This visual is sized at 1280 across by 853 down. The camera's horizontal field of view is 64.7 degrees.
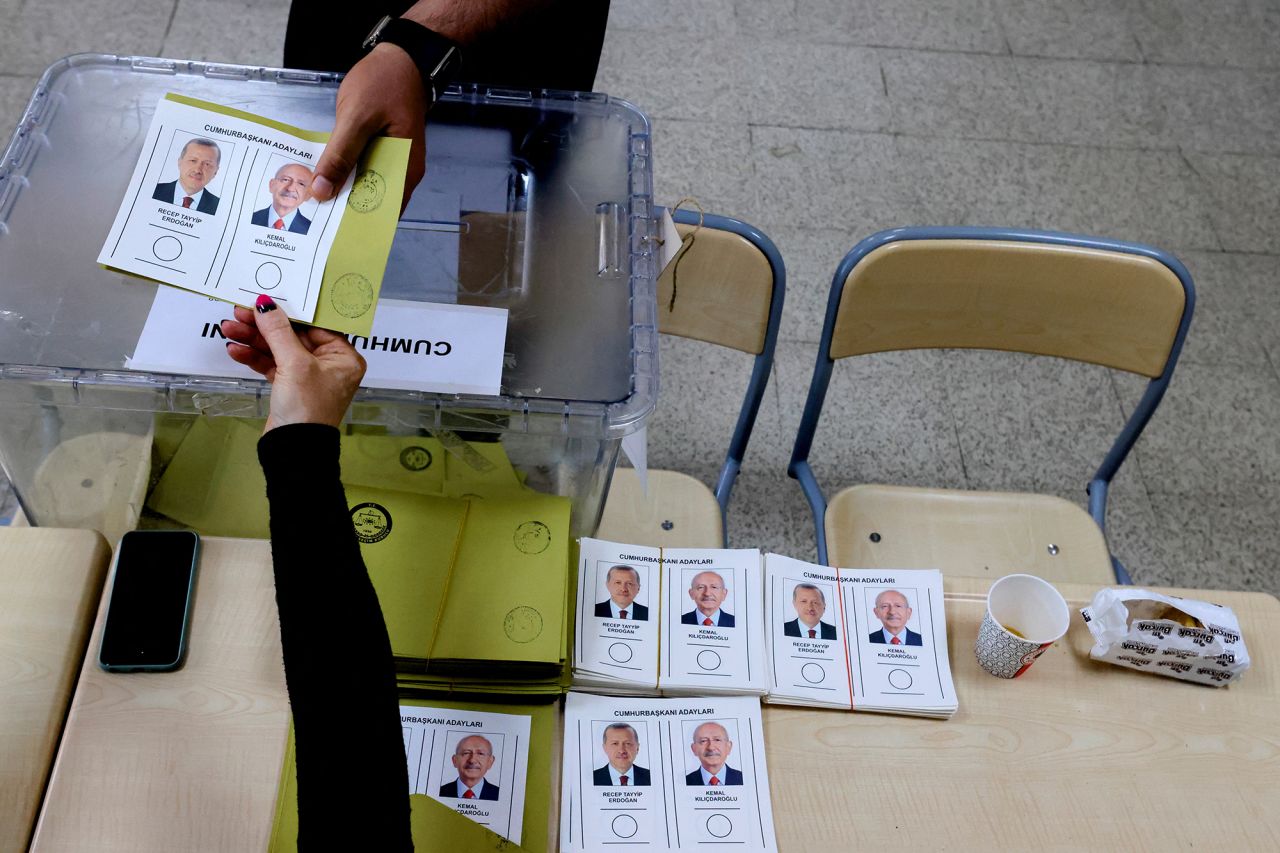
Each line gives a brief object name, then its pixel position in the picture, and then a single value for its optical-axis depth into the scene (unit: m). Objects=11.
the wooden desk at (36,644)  0.89
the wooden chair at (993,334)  1.36
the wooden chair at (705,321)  1.34
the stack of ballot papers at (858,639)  1.04
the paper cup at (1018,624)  1.03
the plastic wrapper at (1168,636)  1.05
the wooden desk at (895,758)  0.90
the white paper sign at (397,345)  0.96
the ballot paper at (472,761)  0.92
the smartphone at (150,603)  0.97
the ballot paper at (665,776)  0.94
